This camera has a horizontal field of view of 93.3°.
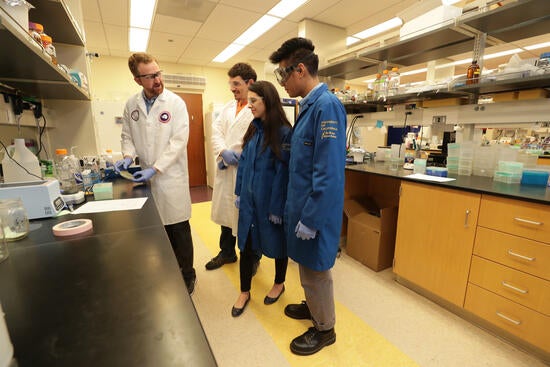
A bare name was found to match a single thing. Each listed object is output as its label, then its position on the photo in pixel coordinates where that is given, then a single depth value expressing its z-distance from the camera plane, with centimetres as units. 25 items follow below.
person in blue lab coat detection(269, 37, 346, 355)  113
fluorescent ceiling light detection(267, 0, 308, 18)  307
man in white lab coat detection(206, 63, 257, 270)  192
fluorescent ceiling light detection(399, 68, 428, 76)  622
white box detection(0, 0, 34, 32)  83
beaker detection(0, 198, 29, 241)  81
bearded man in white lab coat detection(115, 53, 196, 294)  168
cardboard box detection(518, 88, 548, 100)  169
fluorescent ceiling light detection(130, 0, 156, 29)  304
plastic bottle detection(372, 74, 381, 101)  260
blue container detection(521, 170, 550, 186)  155
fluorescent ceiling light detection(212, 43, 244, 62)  449
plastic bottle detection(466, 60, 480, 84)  187
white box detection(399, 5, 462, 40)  193
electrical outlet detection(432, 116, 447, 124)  232
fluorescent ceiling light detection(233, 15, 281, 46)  351
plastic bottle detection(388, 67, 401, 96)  250
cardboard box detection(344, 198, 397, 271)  216
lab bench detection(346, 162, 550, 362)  130
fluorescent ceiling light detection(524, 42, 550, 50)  440
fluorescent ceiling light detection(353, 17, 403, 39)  356
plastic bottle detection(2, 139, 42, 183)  140
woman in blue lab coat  143
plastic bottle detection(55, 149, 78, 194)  134
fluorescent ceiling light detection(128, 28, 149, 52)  381
